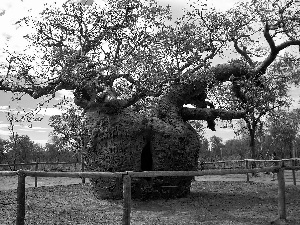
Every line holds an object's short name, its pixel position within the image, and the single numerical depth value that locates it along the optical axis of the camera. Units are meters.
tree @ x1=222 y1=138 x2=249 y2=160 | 71.44
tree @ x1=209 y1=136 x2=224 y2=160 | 85.38
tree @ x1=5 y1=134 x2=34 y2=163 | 56.22
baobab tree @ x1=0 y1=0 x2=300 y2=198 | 10.16
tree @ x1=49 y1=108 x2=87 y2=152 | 18.98
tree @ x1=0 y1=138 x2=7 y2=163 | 53.84
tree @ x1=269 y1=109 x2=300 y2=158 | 41.53
